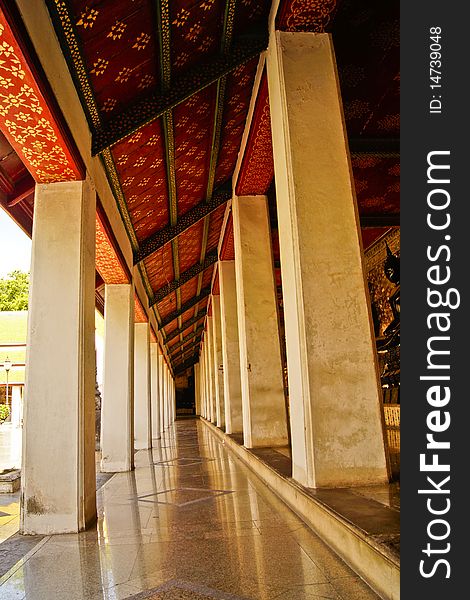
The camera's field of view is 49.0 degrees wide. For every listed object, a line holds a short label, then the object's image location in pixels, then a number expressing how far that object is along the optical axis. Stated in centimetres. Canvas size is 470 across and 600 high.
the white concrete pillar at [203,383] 2169
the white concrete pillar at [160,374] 1475
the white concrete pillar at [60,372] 361
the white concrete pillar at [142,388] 987
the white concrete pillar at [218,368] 1303
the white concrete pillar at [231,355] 931
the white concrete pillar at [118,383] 705
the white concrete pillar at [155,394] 1316
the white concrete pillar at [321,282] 352
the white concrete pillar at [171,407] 2337
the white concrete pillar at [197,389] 2943
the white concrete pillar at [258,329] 657
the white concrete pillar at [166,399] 1838
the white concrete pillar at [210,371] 1547
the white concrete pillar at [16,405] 2377
